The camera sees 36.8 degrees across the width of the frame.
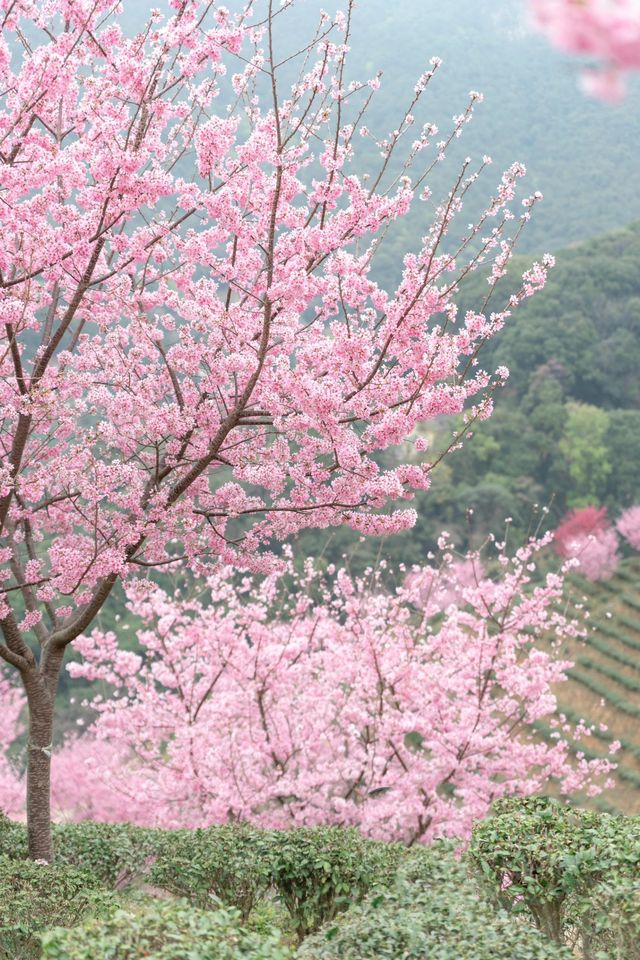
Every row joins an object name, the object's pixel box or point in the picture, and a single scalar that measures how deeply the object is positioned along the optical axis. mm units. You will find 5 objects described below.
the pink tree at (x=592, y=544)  30812
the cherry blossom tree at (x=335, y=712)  10141
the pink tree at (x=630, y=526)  33094
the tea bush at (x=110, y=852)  7332
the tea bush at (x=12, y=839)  7066
